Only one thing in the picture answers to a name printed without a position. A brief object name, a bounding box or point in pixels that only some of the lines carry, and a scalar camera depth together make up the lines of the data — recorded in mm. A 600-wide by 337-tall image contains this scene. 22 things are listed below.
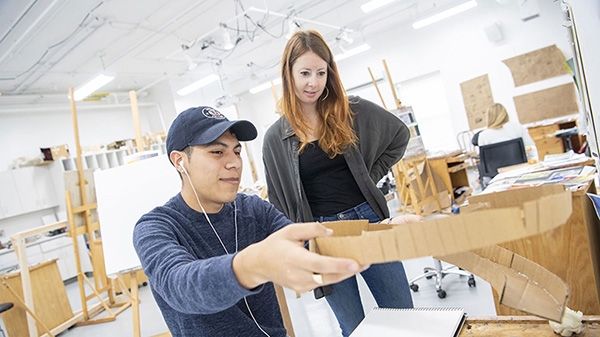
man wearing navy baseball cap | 545
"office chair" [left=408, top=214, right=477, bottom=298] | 2647
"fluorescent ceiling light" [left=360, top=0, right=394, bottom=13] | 5227
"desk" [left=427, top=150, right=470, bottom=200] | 5156
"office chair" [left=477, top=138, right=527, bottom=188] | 4164
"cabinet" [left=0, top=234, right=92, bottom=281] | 6469
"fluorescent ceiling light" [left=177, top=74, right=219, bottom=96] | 7206
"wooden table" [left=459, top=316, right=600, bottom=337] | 722
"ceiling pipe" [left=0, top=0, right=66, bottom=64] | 4573
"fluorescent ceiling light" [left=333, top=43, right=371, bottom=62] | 7440
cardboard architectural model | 397
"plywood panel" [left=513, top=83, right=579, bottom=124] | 7094
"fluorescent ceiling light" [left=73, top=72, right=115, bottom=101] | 5703
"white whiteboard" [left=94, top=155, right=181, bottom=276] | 1944
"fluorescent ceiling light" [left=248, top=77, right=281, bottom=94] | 8714
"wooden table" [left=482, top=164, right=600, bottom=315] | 1268
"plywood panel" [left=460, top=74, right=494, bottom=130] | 7809
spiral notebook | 791
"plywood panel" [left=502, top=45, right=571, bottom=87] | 7111
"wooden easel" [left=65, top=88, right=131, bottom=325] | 3963
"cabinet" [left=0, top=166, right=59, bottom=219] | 6871
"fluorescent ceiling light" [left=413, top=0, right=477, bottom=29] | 6570
